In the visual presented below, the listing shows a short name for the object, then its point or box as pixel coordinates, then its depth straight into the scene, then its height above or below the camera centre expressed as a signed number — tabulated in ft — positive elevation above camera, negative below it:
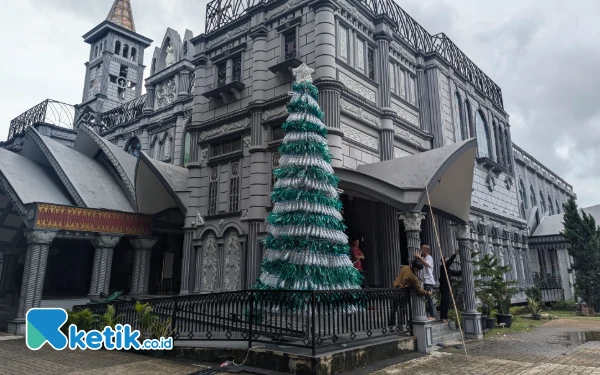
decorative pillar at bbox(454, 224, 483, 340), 39.55 -0.47
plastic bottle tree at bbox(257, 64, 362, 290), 32.71 +5.44
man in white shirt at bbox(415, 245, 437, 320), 34.35 +0.98
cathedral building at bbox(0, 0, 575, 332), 45.60 +15.32
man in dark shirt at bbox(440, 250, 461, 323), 37.93 -1.37
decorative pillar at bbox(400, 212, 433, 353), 31.32 -1.64
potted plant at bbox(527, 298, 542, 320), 58.39 -3.58
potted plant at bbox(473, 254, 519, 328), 46.75 -0.87
